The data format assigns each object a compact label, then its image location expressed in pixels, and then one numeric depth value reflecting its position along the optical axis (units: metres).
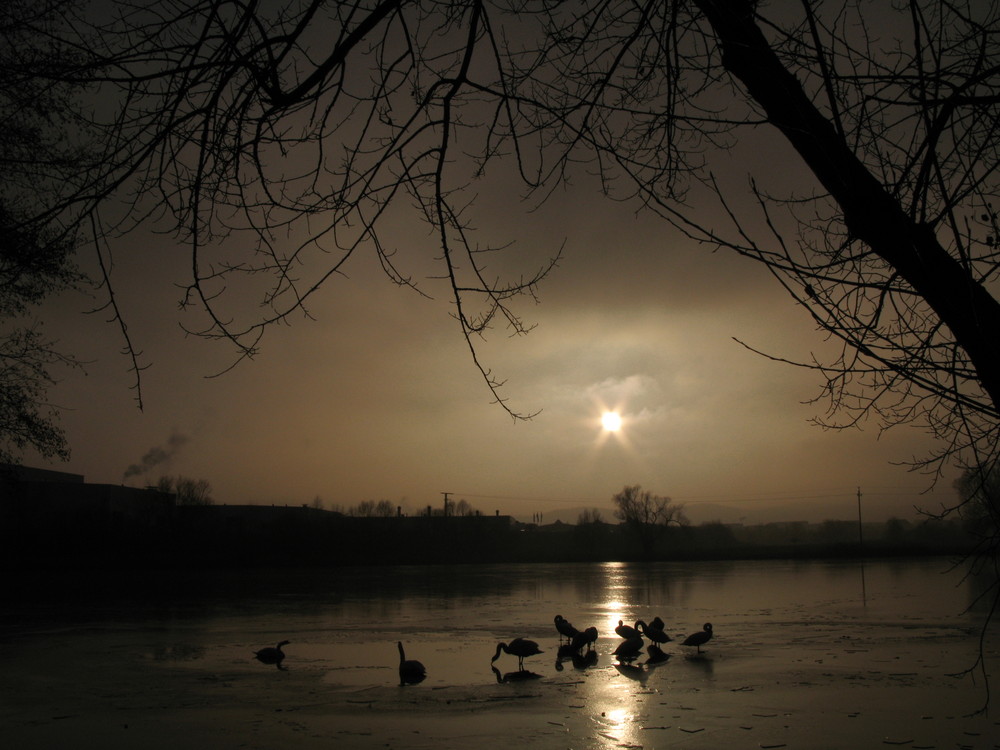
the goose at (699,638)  12.14
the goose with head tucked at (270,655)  10.86
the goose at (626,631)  12.14
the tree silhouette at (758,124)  2.15
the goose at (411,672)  9.52
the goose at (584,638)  11.45
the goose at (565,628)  12.51
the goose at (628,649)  11.20
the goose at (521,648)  10.67
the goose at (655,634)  12.00
